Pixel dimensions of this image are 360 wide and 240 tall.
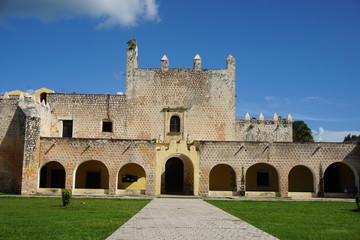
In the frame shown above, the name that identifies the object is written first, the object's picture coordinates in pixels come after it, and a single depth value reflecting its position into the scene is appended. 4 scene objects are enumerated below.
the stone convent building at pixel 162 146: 25.08
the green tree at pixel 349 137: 43.44
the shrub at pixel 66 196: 17.11
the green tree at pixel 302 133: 43.45
